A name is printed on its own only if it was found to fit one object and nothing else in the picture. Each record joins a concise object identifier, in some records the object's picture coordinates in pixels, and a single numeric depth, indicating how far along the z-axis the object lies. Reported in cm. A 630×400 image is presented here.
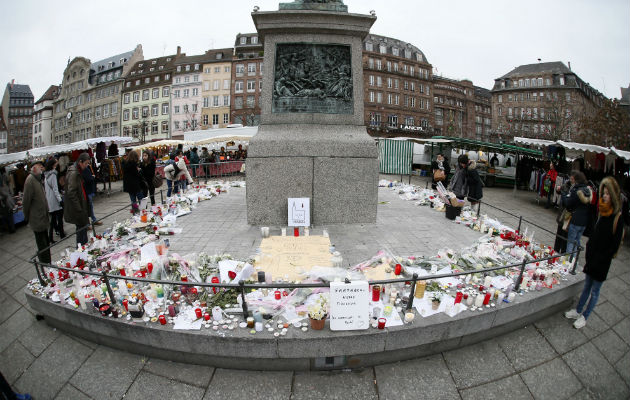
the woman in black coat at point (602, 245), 429
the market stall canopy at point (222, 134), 2177
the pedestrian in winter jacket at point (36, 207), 623
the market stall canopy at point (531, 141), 1496
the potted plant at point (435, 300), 373
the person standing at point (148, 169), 993
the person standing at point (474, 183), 872
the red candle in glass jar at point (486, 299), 388
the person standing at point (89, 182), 883
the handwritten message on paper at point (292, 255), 481
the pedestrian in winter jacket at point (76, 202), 669
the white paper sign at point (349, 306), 329
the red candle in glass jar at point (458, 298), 380
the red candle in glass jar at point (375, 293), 386
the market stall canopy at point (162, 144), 2248
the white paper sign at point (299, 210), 661
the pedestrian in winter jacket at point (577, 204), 621
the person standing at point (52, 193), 776
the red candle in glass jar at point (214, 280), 410
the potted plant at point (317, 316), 331
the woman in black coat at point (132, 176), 909
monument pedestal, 665
